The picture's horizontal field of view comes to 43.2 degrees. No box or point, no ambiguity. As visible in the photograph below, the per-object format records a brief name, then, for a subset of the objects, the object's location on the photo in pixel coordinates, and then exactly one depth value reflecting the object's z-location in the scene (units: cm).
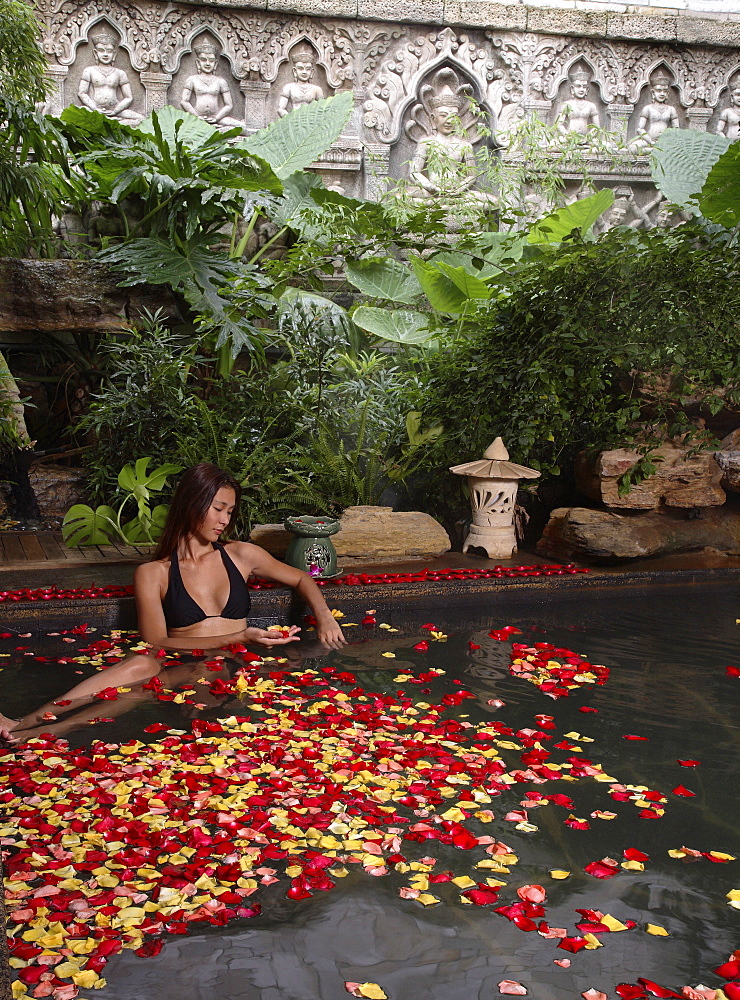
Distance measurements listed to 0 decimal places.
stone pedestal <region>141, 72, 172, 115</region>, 998
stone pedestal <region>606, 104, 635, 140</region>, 1103
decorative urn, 532
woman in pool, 427
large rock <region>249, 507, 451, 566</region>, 600
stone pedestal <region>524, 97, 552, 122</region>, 1081
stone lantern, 625
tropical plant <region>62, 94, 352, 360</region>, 699
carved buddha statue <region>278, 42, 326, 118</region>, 1029
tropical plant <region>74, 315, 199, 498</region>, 714
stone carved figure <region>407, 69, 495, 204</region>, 1014
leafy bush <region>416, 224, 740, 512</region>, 636
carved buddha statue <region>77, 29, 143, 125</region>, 981
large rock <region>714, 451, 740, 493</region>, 656
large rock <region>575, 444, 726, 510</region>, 627
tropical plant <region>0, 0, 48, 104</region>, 523
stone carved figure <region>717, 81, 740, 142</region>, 1135
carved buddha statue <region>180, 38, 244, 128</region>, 1012
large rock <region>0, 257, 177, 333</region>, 669
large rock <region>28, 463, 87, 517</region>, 764
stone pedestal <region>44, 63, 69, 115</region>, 959
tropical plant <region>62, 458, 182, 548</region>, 640
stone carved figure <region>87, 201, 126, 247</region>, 805
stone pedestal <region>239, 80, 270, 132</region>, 1024
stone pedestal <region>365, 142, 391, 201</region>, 1020
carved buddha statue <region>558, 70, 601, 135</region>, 1096
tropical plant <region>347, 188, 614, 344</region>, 716
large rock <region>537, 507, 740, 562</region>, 605
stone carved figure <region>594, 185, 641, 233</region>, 1086
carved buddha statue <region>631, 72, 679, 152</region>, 1112
